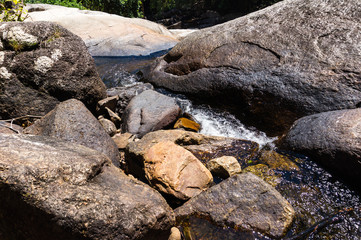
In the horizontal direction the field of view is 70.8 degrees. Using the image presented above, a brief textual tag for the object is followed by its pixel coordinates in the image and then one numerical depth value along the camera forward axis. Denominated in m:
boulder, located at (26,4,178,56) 9.79
